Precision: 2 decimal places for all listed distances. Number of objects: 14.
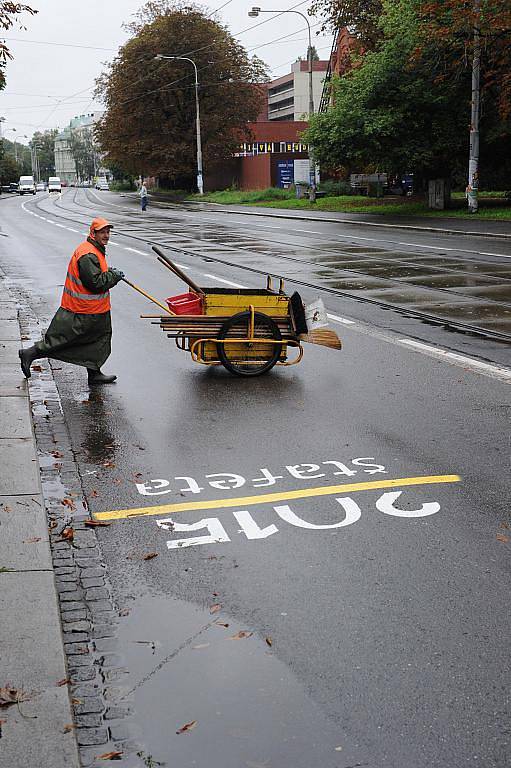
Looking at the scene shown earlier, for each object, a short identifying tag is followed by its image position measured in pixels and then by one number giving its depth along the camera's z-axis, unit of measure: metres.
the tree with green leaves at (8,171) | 117.79
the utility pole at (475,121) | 31.98
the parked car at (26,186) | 103.75
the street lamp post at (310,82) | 47.38
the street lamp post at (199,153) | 65.75
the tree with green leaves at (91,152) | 194.90
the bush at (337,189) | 58.95
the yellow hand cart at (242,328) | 9.32
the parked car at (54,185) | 112.94
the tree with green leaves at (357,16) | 43.97
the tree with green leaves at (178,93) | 73.06
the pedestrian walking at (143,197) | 53.30
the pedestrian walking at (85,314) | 8.88
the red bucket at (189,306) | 9.57
